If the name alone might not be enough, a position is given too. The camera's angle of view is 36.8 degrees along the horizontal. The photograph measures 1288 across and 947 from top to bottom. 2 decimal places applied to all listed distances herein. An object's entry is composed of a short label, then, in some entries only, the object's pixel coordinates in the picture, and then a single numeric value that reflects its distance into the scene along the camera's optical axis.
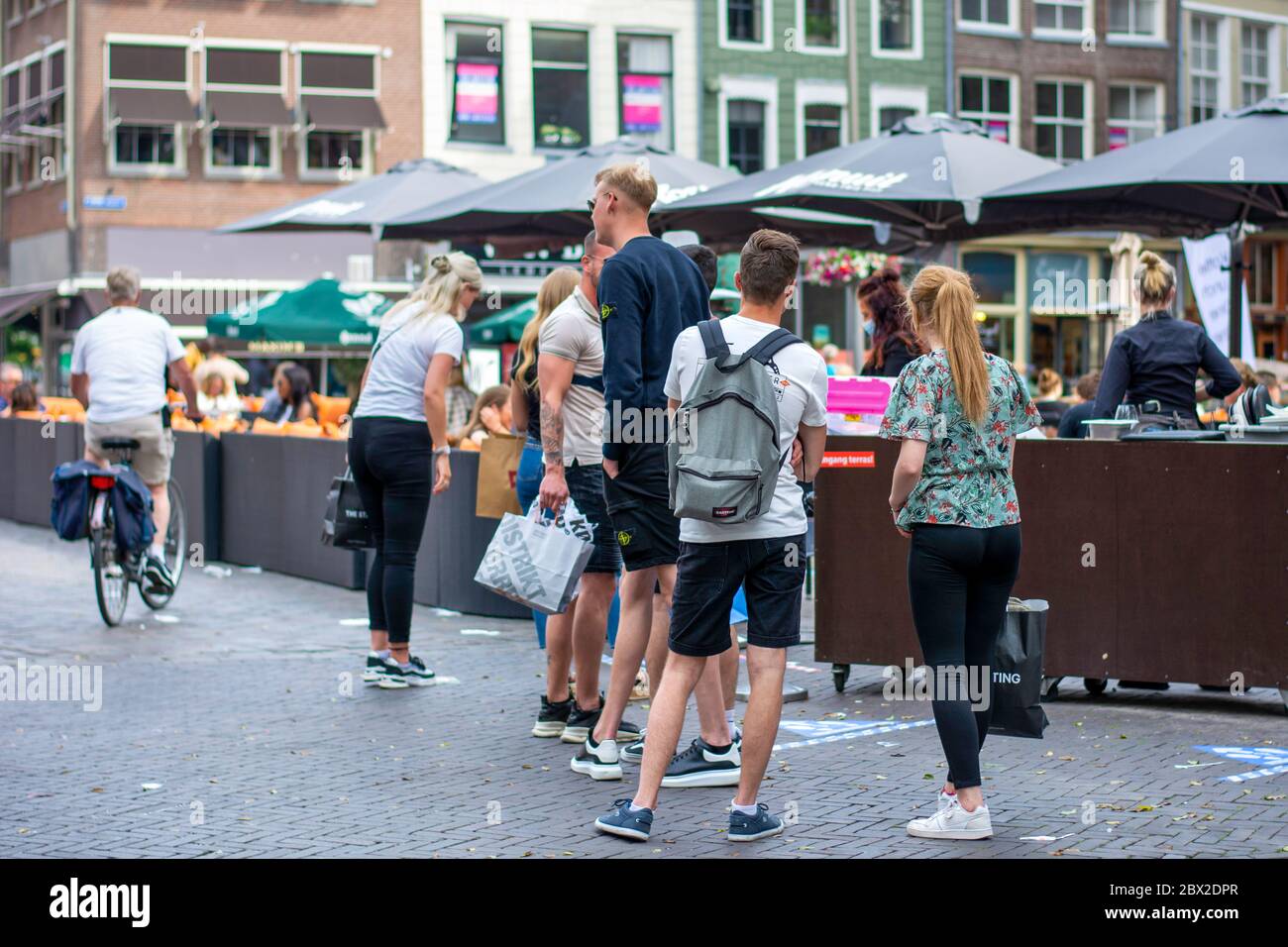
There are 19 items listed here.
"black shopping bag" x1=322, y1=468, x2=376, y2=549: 8.98
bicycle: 10.33
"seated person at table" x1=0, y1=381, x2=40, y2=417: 18.77
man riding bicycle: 10.56
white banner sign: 13.19
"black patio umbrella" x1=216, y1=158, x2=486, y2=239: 17.80
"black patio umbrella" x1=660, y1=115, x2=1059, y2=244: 13.16
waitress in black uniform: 9.07
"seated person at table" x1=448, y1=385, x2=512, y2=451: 11.79
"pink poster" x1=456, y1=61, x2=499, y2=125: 35.19
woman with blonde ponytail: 5.70
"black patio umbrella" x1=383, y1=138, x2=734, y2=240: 15.36
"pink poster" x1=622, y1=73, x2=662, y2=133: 36.09
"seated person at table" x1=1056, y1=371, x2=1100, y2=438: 9.64
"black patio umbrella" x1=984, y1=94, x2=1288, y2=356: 11.34
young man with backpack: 5.55
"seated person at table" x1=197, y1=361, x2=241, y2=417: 20.27
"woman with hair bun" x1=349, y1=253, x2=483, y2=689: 8.54
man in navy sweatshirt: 6.31
